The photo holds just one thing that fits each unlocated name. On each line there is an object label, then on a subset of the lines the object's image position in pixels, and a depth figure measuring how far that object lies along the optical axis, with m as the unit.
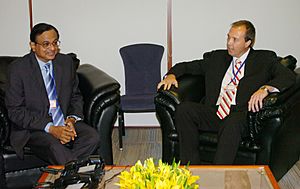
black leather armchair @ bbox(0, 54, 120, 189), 3.56
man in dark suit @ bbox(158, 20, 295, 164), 3.55
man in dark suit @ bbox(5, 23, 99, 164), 3.47
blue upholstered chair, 4.93
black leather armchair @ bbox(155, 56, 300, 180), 3.48
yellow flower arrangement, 1.93
